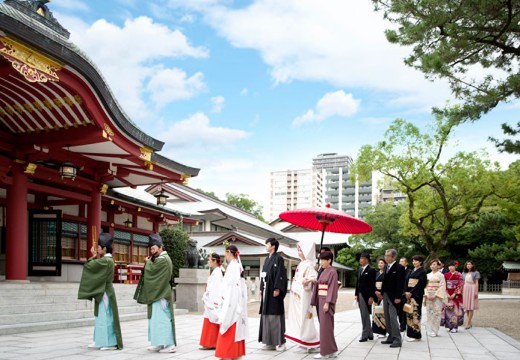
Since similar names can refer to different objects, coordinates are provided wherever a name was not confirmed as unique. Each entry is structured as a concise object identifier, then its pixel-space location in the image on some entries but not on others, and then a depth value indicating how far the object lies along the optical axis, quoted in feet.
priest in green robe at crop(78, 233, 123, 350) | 26.16
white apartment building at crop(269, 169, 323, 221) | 480.23
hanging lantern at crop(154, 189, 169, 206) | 57.77
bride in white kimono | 27.76
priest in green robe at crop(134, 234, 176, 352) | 25.86
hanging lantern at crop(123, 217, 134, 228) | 61.98
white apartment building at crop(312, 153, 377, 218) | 503.20
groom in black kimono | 28.12
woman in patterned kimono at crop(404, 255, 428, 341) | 33.17
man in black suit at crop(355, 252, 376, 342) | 32.55
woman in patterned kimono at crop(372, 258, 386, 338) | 33.09
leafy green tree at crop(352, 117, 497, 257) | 75.05
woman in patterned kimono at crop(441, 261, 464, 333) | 39.99
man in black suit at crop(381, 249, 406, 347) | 30.99
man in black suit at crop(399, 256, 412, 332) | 37.92
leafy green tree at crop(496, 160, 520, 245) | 70.38
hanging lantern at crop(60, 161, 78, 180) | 40.93
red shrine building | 27.99
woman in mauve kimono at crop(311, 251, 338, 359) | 25.98
